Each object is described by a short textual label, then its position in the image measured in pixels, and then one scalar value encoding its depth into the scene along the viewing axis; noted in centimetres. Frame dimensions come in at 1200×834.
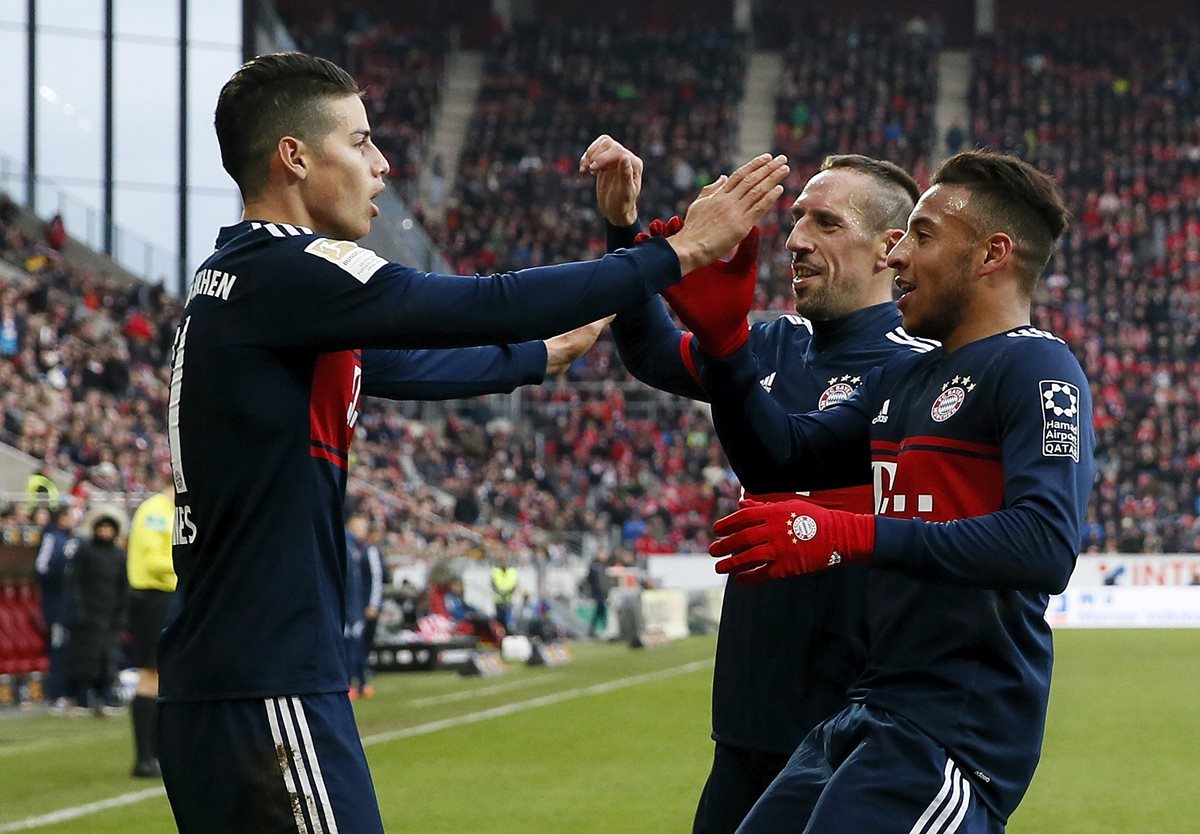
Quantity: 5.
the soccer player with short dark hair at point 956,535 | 696
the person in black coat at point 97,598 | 3144
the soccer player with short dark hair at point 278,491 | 695
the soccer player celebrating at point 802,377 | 927
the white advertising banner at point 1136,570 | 6241
